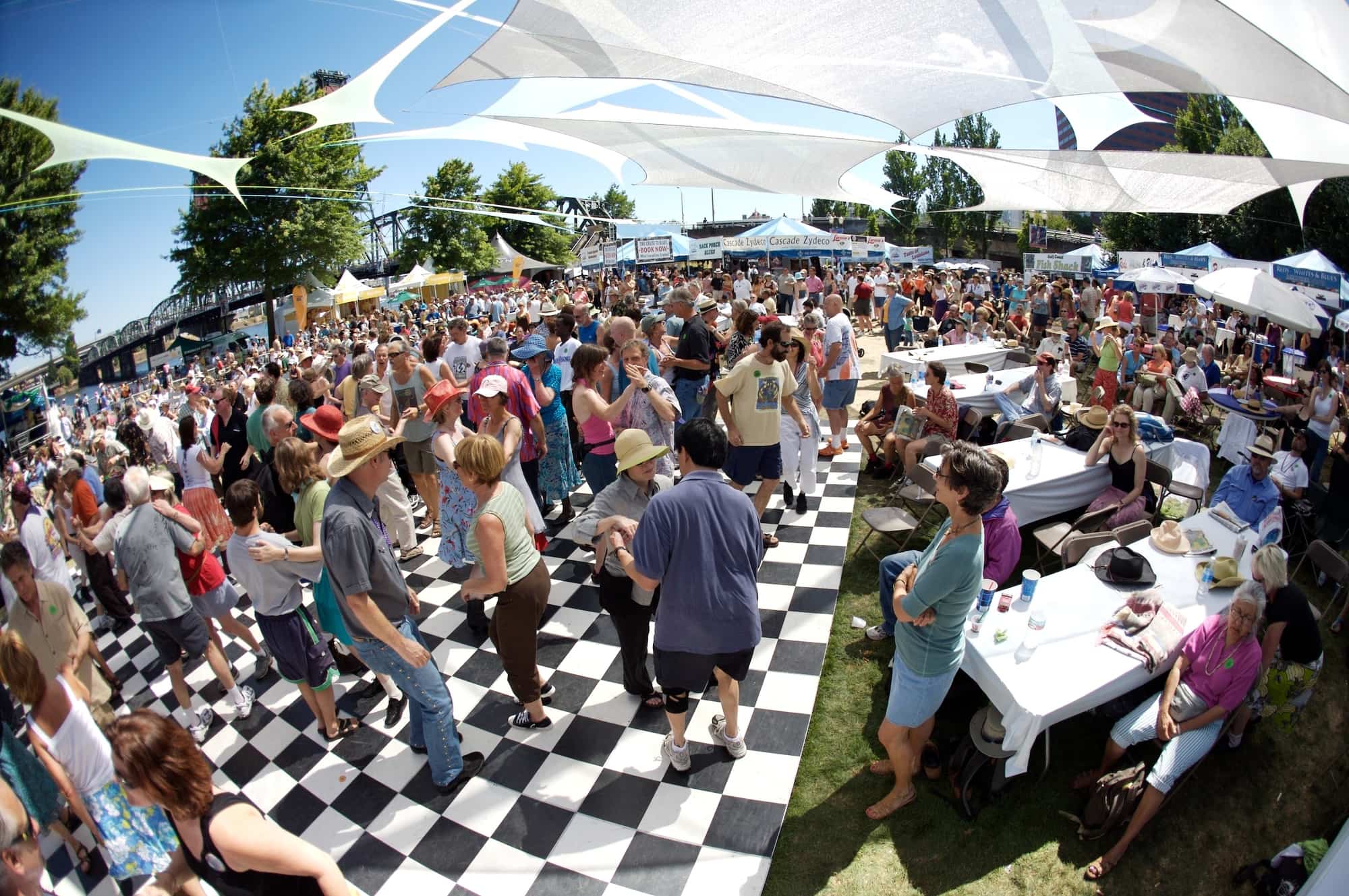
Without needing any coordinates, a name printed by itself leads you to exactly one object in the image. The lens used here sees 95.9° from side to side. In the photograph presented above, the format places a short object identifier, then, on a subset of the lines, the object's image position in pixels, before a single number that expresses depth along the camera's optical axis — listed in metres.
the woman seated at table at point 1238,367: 8.52
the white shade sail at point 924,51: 2.55
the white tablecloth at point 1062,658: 2.43
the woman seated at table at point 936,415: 5.18
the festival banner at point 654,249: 19.06
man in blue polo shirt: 2.24
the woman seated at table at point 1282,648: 2.65
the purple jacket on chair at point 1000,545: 3.39
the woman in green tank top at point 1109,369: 7.02
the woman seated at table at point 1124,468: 4.13
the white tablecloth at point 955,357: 8.43
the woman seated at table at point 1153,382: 6.96
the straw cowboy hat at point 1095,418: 4.91
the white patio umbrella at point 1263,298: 6.68
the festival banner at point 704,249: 19.48
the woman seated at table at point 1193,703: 2.41
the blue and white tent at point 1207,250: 13.82
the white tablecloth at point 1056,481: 4.36
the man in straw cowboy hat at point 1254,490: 3.89
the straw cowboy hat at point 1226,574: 3.04
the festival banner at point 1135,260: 16.17
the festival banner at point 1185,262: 14.08
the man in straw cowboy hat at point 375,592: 2.25
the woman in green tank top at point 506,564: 2.52
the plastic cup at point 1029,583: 2.93
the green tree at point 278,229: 12.34
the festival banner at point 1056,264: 18.55
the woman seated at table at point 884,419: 5.86
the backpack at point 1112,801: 2.40
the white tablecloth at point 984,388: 6.67
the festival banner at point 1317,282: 7.95
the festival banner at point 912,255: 22.33
